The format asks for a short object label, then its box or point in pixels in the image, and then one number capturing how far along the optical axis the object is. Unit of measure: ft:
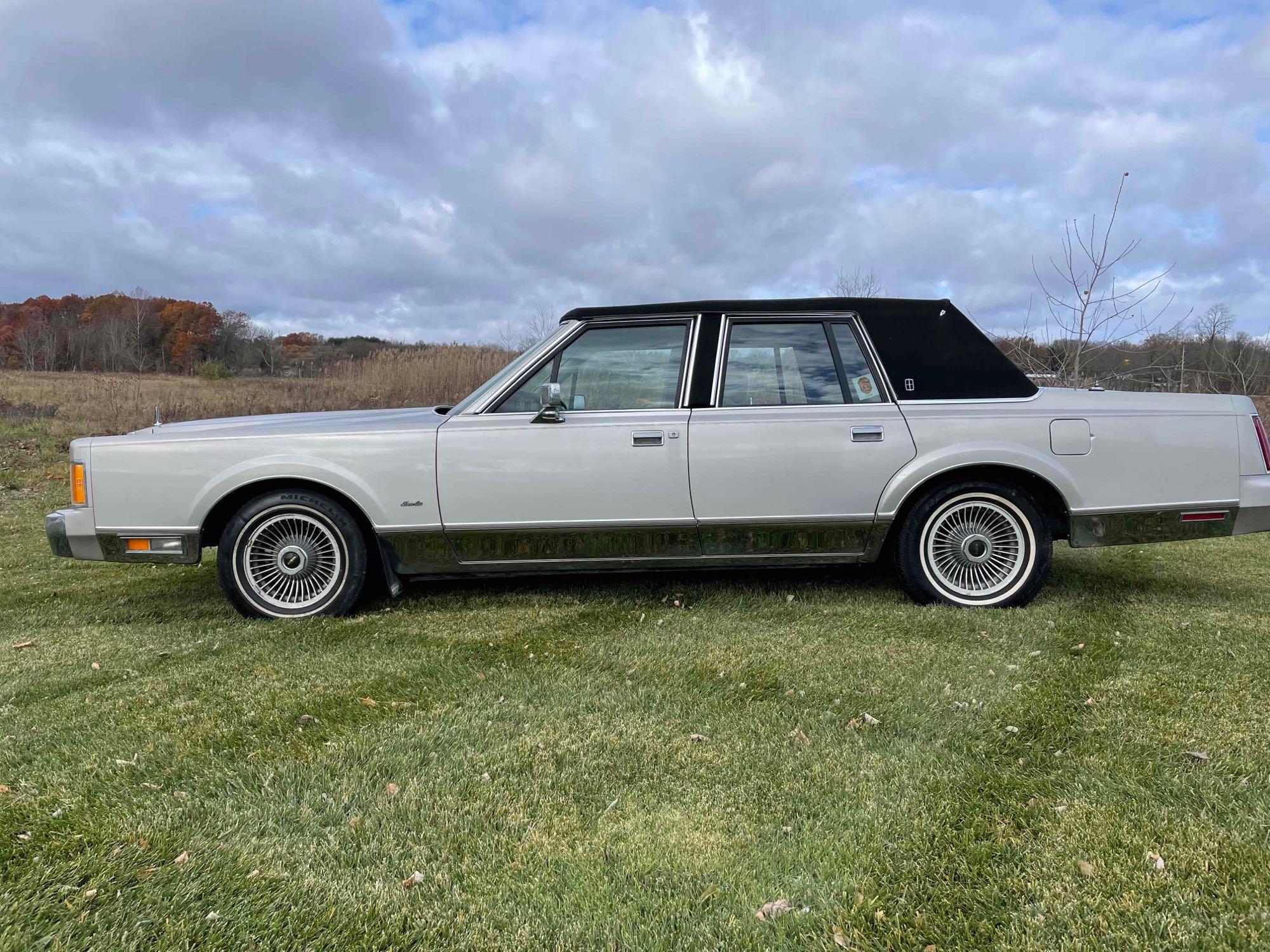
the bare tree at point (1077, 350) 31.73
